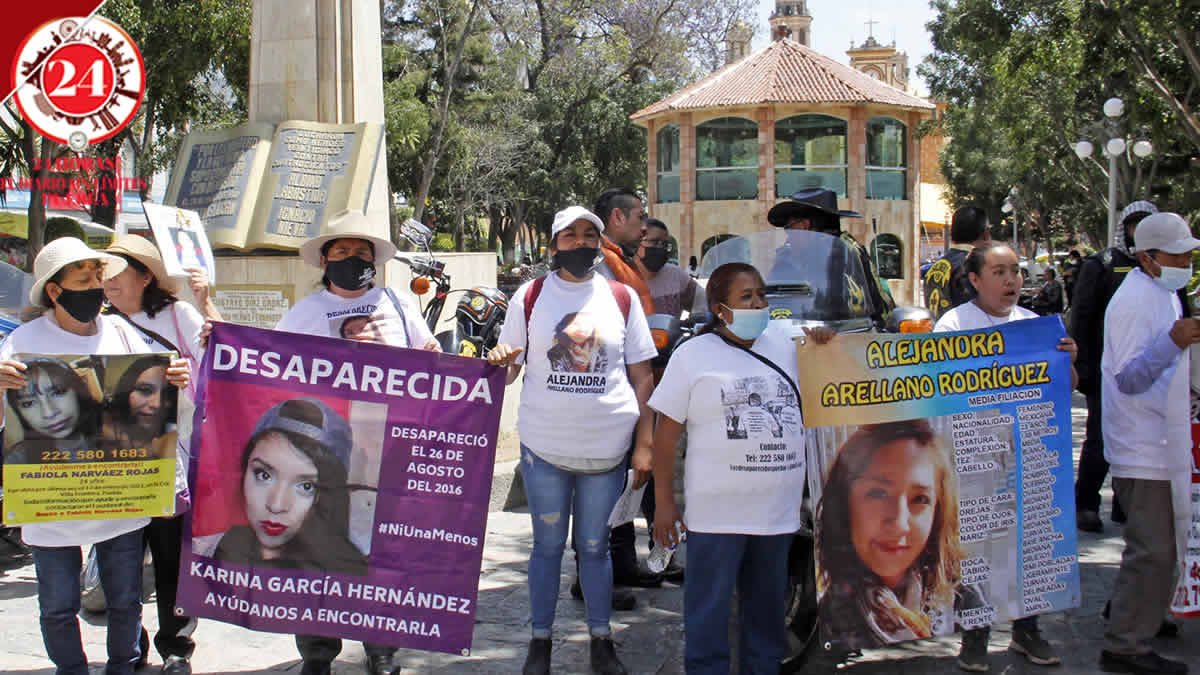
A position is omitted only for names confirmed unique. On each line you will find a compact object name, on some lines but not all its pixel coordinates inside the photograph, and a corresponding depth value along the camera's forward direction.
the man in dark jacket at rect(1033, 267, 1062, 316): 26.30
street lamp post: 22.98
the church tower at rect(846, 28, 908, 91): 146.75
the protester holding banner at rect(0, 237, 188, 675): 4.27
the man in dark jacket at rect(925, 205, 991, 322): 6.87
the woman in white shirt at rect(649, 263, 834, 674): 4.27
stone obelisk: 9.26
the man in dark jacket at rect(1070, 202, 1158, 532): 6.92
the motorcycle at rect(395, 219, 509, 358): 12.37
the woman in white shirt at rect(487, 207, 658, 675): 4.74
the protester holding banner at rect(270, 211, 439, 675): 4.83
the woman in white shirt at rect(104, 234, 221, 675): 4.90
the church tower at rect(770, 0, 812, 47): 152.25
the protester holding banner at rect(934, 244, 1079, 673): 5.01
